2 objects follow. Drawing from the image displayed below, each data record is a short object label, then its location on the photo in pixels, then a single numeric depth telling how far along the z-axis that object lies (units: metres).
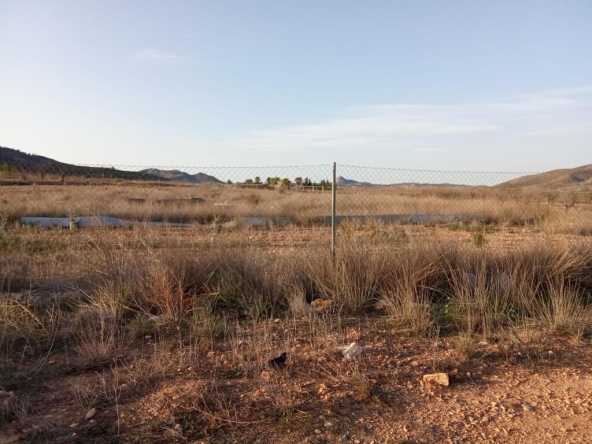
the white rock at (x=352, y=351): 4.72
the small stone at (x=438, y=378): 4.20
